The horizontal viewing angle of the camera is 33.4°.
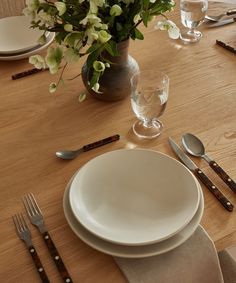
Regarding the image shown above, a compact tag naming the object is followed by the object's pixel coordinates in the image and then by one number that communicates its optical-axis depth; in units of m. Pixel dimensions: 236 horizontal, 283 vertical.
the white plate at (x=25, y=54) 1.18
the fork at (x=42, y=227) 0.65
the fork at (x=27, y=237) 0.65
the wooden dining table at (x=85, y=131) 0.69
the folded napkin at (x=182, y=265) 0.65
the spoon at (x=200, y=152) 0.79
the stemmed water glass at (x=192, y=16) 1.24
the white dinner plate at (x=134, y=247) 0.65
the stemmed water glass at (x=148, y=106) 0.92
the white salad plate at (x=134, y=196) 0.69
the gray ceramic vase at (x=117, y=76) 0.97
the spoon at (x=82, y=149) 0.87
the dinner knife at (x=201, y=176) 0.75
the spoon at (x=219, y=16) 1.35
